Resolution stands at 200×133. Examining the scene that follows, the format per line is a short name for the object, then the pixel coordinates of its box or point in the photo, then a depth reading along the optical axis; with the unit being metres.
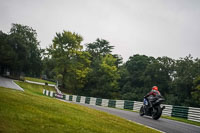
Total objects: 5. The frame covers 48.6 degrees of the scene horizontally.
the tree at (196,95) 42.62
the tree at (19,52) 59.56
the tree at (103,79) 61.33
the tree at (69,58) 58.72
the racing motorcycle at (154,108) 11.56
